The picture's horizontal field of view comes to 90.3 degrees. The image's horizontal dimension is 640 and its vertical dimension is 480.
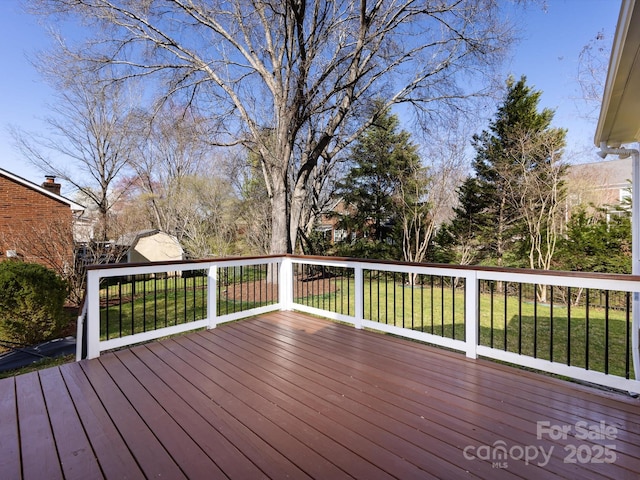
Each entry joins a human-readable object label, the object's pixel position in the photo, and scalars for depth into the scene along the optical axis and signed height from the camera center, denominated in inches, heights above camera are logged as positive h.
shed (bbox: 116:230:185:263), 515.8 -18.2
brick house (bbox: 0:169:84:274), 314.0 +17.0
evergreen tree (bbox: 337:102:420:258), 440.5 +71.8
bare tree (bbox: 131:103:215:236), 554.6 +118.7
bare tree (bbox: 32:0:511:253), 277.6 +180.5
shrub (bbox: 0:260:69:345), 205.0 -45.4
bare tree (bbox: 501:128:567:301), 323.9 +51.8
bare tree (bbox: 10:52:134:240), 540.4 +163.6
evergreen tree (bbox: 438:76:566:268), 336.5 +53.6
